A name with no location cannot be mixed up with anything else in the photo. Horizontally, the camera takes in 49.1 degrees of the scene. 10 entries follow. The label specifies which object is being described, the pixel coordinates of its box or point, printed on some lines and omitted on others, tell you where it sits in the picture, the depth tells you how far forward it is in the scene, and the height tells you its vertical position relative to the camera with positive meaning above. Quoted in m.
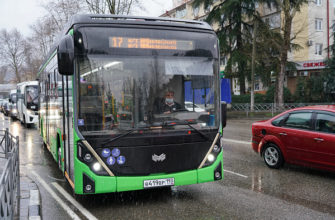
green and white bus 5.55 -0.12
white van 23.55 -0.32
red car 7.50 -1.00
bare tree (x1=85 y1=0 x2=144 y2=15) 35.28 +8.73
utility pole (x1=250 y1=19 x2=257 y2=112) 29.37 +2.89
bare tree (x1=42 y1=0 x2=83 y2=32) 35.34 +8.72
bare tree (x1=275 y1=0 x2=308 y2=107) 27.18 +4.31
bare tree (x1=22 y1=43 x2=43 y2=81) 64.25 +7.15
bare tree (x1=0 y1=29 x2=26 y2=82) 87.31 +11.36
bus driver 5.83 -0.16
